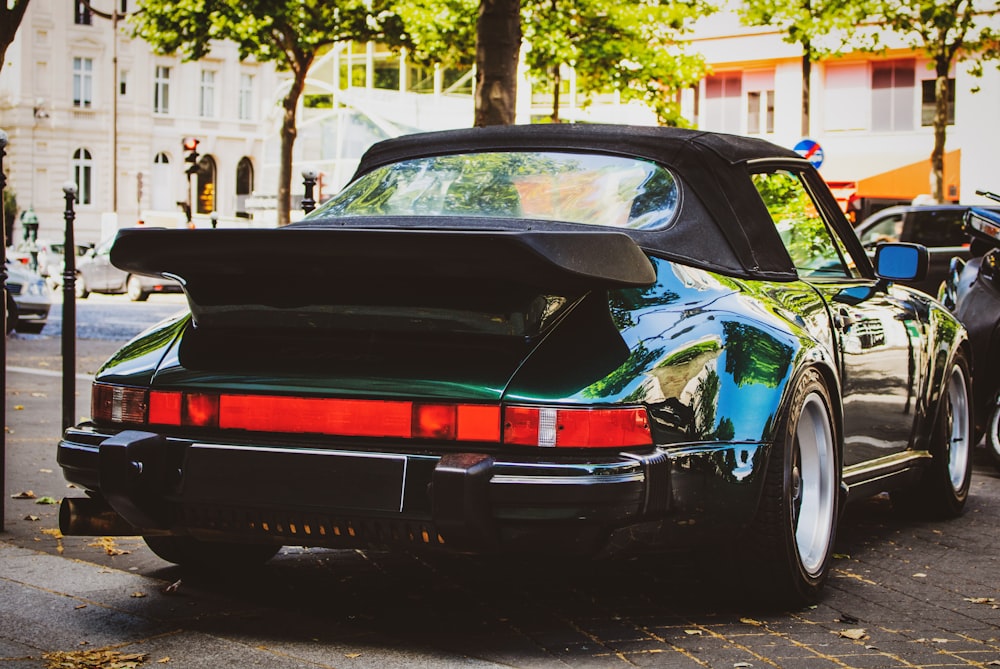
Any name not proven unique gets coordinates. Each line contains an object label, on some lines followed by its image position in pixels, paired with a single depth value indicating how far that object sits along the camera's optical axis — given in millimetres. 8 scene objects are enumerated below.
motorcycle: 8008
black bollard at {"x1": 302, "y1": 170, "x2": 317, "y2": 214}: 7011
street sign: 21000
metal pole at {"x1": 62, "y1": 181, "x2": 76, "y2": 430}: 7078
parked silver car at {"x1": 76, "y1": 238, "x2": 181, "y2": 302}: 33406
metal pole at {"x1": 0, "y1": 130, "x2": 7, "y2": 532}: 5512
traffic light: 33131
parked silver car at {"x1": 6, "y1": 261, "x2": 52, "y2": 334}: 20234
